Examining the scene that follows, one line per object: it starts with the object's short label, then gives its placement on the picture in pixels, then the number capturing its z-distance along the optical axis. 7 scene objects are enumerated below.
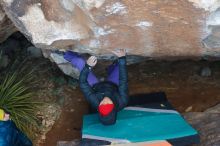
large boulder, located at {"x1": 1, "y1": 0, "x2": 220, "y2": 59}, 5.30
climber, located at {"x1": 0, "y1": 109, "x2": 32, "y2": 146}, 5.80
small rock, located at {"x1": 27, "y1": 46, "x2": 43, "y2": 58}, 8.05
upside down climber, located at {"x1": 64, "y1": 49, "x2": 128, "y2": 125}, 6.04
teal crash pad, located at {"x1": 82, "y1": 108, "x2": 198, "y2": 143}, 5.86
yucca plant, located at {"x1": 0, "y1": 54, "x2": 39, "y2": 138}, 6.75
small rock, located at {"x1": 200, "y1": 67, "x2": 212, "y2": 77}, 7.39
